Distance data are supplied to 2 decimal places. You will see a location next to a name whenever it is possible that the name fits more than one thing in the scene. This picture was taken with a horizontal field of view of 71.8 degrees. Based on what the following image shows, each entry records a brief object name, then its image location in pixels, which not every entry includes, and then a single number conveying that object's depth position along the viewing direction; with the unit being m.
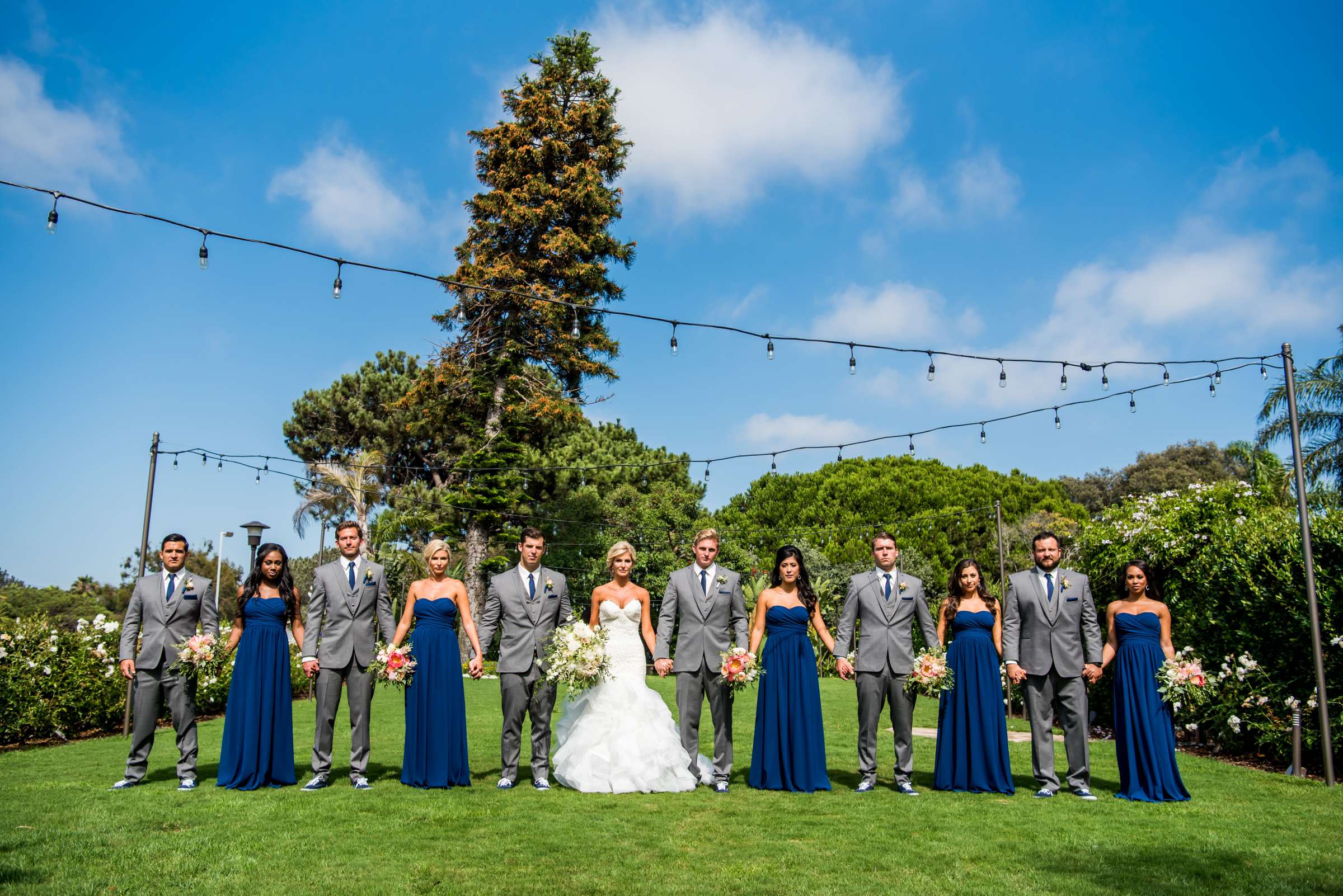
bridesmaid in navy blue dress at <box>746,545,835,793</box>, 7.43
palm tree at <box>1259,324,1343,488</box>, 23.20
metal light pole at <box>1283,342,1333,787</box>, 8.22
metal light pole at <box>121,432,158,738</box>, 13.66
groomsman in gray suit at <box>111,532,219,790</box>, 7.42
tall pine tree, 28.39
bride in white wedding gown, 7.36
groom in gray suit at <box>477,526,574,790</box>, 7.55
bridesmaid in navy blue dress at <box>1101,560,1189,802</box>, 7.36
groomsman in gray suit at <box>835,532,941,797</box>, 7.54
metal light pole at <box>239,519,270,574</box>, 22.45
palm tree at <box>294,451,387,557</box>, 30.89
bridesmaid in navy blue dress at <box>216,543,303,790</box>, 7.29
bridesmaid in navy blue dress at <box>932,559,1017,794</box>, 7.48
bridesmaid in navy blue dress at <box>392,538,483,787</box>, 7.43
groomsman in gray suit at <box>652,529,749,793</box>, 7.64
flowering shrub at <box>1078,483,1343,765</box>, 9.18
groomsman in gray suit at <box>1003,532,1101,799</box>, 7.47
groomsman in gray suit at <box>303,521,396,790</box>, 7.43
